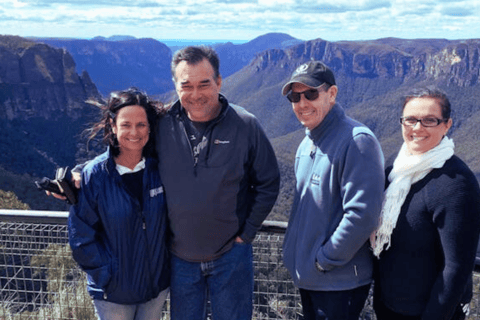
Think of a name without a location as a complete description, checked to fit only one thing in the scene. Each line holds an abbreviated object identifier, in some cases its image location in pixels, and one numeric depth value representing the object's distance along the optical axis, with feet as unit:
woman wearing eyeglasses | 7.59
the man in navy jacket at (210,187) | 9.29
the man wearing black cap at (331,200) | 8.20
